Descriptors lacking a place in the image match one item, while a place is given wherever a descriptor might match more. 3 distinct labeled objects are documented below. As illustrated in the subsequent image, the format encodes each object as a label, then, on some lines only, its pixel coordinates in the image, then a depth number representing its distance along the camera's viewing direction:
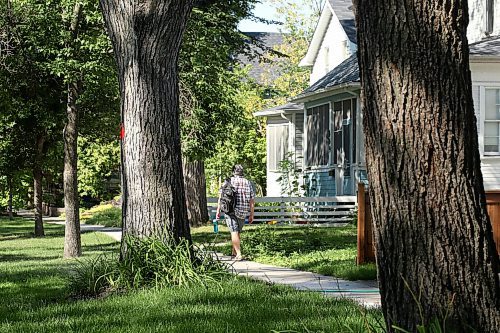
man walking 15.39
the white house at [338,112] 22.36
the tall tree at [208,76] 19.19
